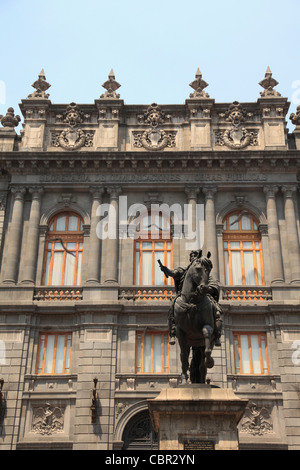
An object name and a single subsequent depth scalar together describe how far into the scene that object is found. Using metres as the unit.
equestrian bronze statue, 13.57
